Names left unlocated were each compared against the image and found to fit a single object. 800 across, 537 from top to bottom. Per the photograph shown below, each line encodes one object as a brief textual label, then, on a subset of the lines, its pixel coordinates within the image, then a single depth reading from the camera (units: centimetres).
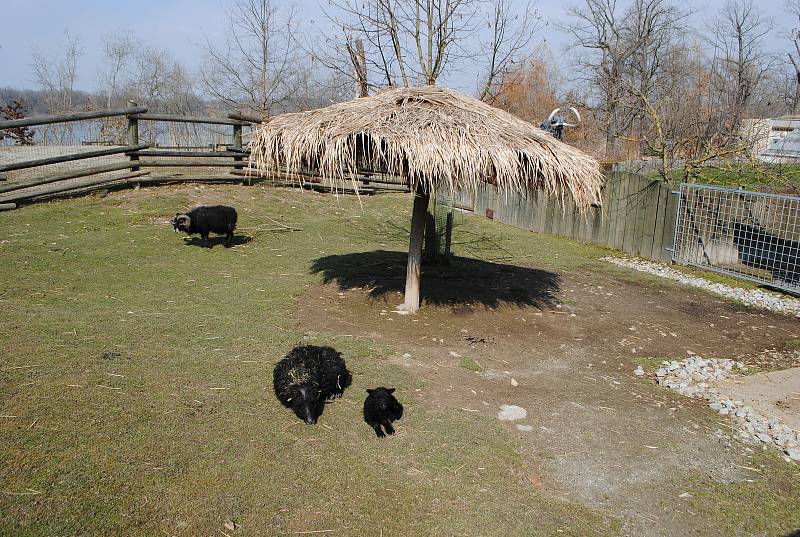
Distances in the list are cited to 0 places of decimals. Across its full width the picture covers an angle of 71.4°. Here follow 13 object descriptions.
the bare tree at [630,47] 2862
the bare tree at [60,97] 3144
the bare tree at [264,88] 1952
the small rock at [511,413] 448
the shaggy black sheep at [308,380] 416
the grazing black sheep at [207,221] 918
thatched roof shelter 548
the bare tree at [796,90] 2588
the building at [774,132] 1240
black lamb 408
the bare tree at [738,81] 1428
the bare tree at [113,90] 3152
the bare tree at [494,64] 1041
